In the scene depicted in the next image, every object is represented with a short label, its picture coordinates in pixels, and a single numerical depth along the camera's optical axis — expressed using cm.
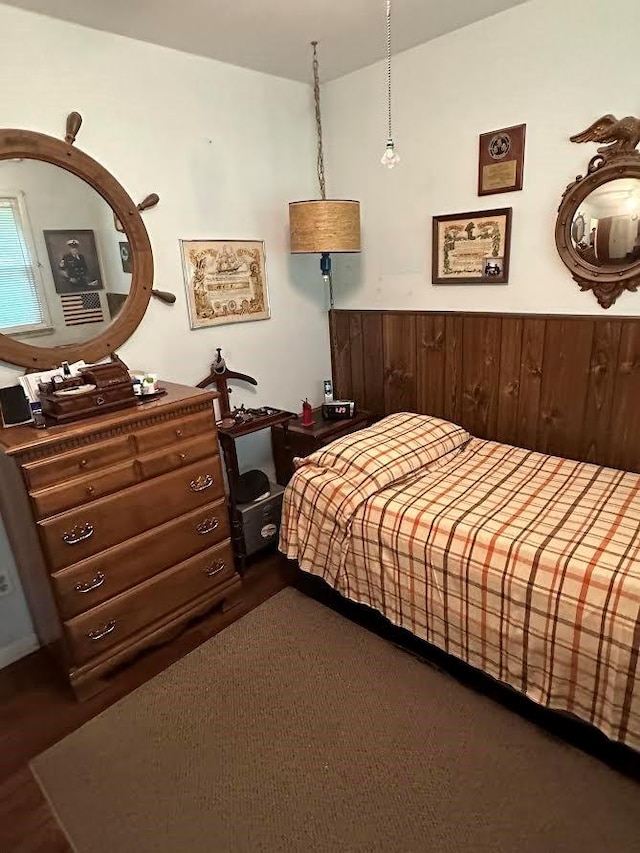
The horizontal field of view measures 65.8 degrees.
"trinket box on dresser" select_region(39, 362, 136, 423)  170
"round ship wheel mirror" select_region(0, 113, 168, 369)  185
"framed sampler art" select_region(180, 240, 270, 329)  242
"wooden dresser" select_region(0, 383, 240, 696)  162
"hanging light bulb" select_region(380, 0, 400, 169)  196
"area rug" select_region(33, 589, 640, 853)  134
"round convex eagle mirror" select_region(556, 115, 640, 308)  192
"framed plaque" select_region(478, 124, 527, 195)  219
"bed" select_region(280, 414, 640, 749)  143
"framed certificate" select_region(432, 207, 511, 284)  234
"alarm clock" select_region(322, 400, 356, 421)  285
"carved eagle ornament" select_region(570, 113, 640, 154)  188
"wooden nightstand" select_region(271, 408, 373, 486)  265
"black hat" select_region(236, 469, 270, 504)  249
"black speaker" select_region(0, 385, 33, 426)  168
